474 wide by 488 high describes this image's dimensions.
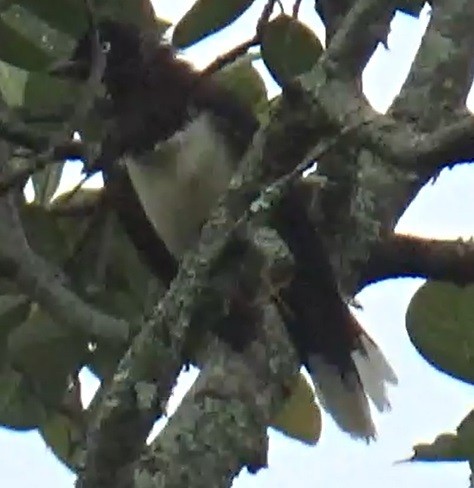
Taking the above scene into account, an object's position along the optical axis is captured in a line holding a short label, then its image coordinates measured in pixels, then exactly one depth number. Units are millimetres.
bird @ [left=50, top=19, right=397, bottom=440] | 7291
